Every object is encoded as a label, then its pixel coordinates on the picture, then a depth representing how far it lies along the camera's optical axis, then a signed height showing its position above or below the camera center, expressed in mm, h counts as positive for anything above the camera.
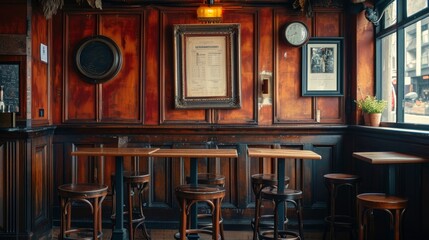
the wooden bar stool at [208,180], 4832 -683
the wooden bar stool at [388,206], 3541 -713
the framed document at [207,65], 5496 +623
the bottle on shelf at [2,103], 4715 +138
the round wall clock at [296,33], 5445 +1002
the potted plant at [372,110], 5098 +72
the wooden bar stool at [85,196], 4055 -723
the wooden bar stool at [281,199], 4088 -754
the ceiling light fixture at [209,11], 5148 +1200
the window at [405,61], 4258 +571
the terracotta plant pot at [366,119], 5195 -32
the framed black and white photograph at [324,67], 5531 +602
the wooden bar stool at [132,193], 4668 -792
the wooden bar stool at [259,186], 4516 -736
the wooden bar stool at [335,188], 4531 -731
